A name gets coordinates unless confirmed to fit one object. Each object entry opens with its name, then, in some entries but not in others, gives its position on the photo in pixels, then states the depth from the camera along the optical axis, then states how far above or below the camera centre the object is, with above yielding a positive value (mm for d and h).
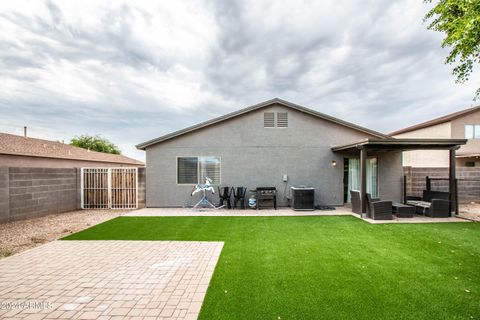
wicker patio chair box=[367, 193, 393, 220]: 7188 -1536
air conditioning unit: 8797 -1387
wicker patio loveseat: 7656 -1522
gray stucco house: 9703 +332
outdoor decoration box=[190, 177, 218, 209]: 9023 -1086
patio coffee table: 7543 -1656
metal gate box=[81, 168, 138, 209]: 9797 -1040
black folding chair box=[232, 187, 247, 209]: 9328 -1393
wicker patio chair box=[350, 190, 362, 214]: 7875 -1439
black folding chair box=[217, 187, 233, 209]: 9311 -1318
